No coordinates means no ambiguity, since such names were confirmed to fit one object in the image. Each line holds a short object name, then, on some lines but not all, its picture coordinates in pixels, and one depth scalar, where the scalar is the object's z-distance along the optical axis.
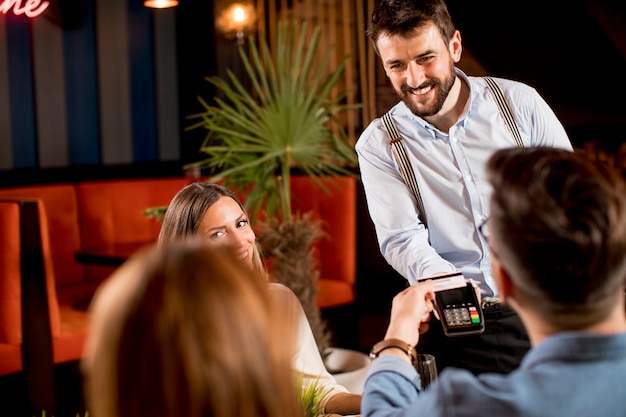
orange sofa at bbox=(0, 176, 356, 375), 4.82
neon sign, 4.80
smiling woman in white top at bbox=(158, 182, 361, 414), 2.15
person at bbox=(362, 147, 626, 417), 1.02
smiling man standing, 2.11
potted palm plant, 3.95
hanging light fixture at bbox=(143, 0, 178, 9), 4.57
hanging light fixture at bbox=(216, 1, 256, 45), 5.98
